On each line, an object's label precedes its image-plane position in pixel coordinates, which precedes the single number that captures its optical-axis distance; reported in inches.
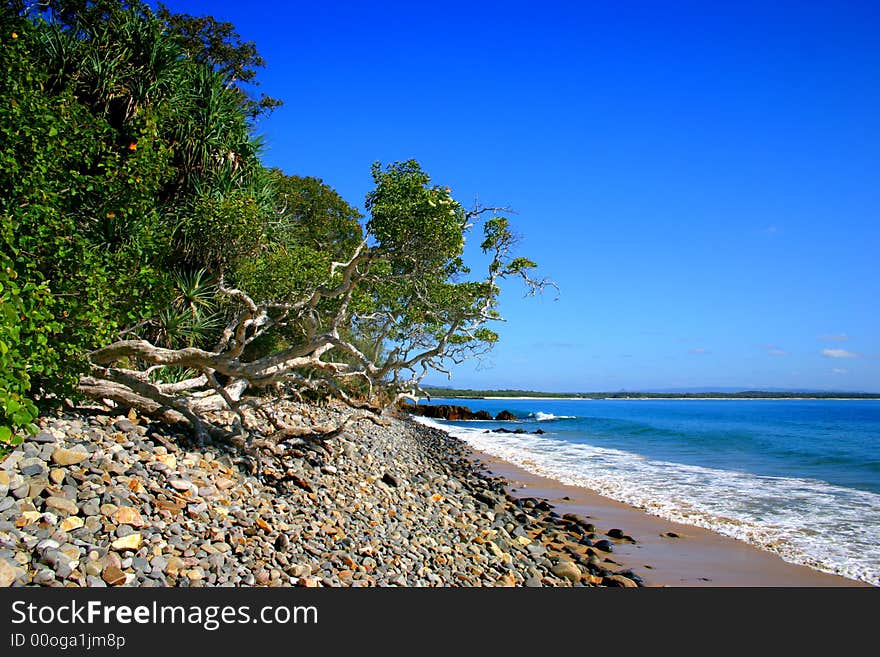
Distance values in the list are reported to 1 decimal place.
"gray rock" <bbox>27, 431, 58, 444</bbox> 253.3
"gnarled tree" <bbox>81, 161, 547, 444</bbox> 357.4
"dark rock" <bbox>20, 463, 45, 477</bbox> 229.3
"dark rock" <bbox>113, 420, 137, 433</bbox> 311.7
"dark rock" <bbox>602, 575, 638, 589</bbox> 316.1
